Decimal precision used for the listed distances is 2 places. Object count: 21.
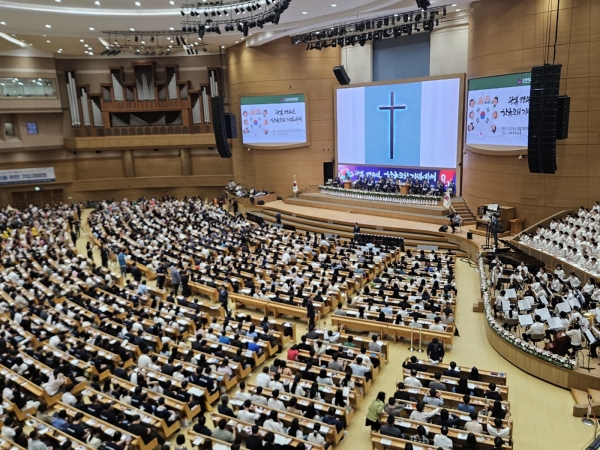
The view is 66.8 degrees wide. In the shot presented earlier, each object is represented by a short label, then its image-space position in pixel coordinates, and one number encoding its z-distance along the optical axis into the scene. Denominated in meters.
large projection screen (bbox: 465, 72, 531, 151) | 17.84
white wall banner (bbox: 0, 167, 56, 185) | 30.03
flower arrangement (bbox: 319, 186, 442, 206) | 22.25
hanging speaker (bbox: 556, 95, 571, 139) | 13.56
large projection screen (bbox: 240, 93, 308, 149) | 27.72
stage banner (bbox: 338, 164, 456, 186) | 23.88
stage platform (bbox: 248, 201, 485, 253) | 19.34
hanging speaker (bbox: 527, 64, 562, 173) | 12.98
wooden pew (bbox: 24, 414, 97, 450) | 7.31
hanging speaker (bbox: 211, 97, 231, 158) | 21.81
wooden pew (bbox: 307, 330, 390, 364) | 10.34
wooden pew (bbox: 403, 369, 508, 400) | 8.22
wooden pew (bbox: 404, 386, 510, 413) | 7.83
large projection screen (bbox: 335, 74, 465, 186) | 23.23
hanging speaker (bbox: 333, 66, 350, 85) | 23.94
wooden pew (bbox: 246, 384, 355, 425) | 7.96
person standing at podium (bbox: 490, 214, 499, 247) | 16.06
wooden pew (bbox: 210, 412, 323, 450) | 7.09
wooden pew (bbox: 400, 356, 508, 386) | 8.70
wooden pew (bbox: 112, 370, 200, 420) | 8.38
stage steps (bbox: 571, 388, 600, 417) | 8.26
